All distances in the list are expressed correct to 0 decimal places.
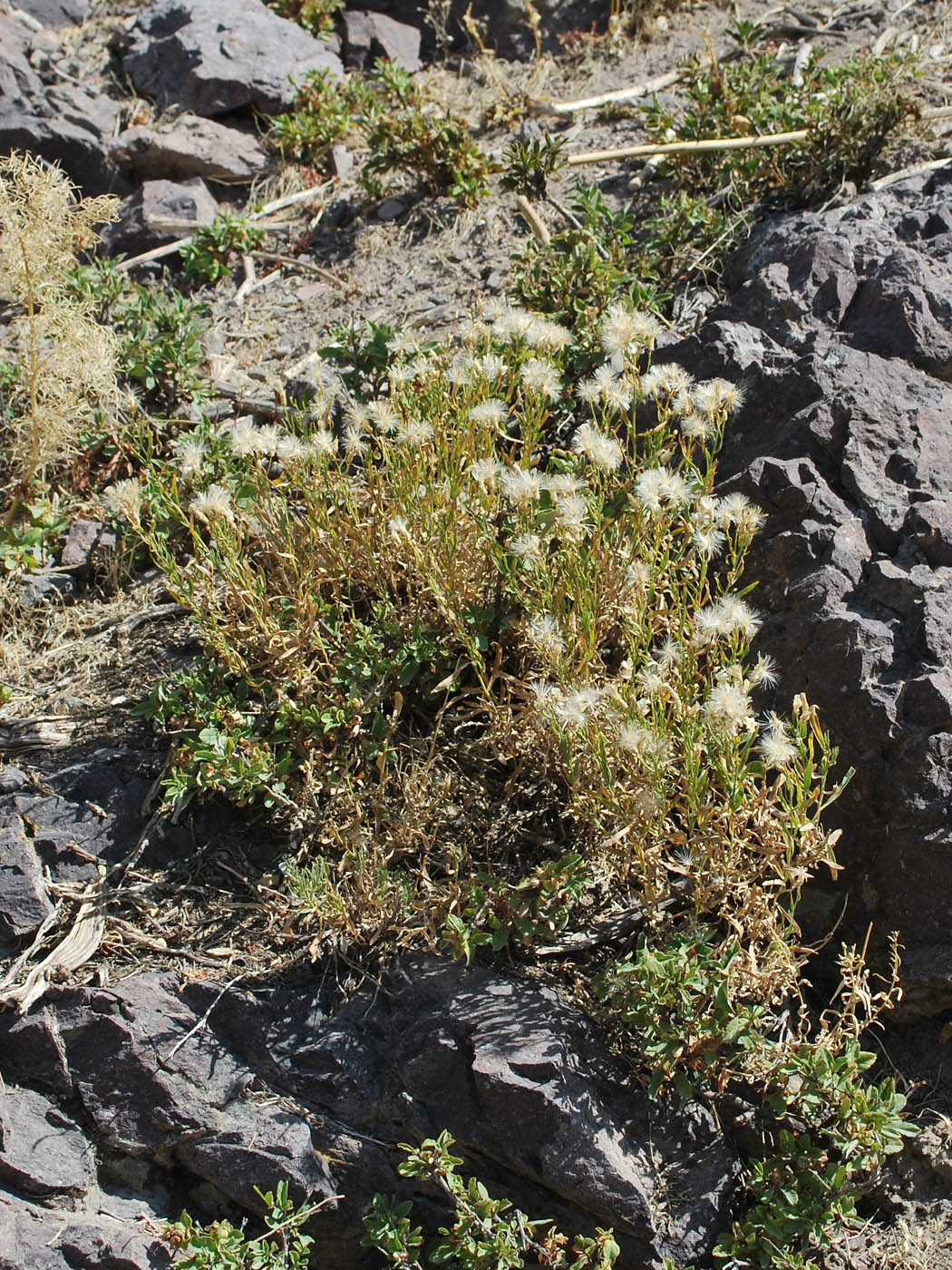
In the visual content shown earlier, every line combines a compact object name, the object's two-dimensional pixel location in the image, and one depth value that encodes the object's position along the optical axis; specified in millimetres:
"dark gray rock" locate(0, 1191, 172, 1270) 2828
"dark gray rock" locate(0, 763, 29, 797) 3783
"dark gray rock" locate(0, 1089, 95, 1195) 2977
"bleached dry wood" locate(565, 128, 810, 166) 5504
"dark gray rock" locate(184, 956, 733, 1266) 2967
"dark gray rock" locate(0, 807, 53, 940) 3414
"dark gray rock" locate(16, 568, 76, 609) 4637
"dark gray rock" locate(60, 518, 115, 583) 4816
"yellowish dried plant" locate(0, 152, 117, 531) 4555
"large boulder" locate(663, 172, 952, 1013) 3242
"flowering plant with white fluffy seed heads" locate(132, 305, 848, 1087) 3096
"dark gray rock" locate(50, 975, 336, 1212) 3051
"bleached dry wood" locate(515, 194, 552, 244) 5539
